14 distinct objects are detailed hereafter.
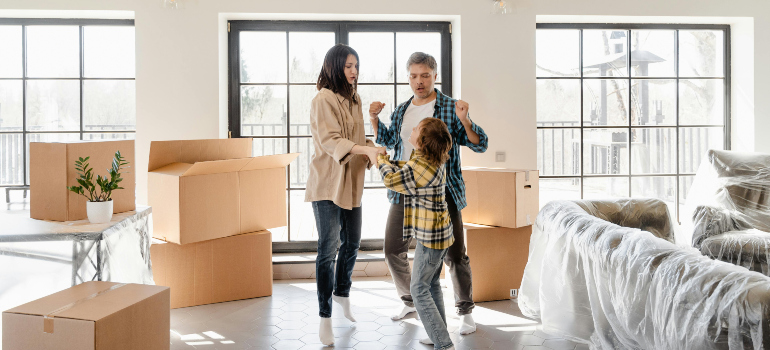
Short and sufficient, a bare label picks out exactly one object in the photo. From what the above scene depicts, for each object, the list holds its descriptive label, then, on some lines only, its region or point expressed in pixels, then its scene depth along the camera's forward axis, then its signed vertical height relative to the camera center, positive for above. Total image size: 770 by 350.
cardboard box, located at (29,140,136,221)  2.04 -0.01
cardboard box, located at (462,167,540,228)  2.92 -0.14
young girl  2.01 -0.13
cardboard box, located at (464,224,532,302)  2.99 -0.48
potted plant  2.01 -0.06
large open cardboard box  2.78 -0.09
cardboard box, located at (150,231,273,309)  2.88 -0.53
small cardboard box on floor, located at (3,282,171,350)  1.52 -0.43
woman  2.24 +0.03
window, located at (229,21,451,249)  3.67 +0.68
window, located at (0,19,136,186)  3.55 +0.58
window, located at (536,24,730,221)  3.89 +0.47
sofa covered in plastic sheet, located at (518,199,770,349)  1.32 -0.34
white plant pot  2.01 -0.14
